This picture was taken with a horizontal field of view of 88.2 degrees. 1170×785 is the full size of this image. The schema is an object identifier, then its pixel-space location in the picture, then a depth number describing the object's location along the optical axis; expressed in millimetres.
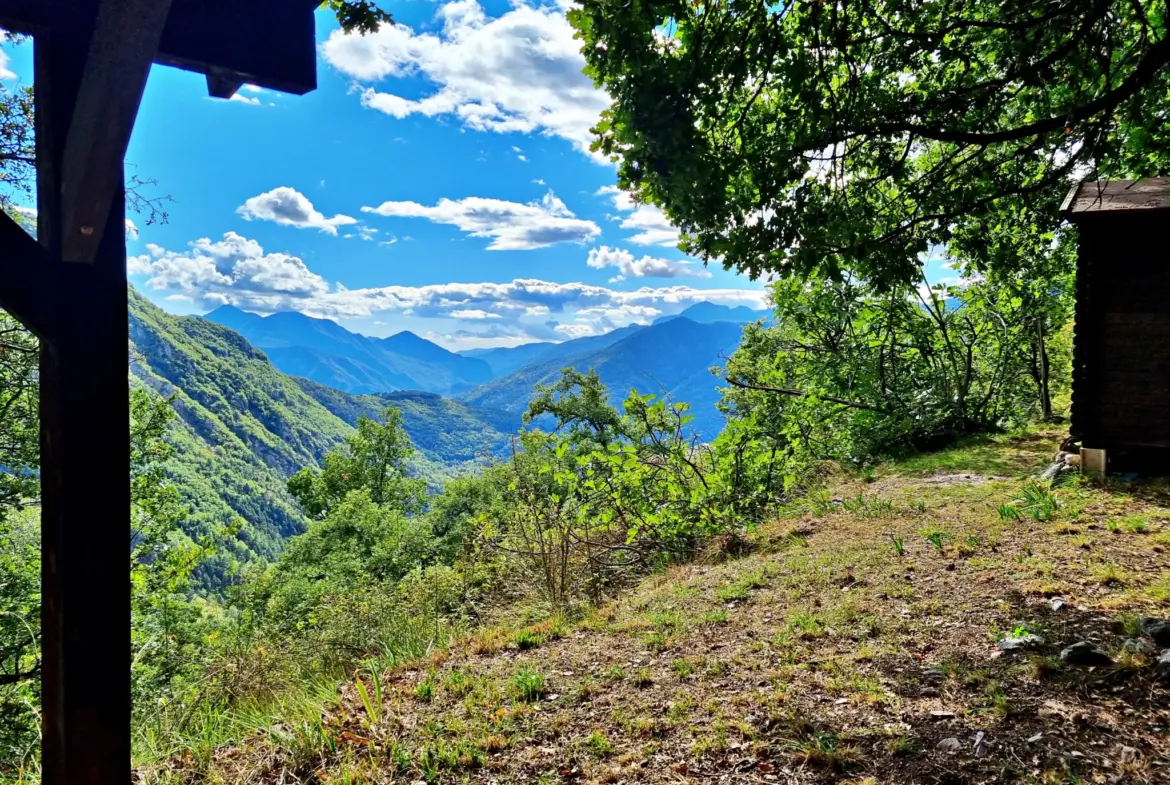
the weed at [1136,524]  5453
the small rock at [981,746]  2660
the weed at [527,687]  3932
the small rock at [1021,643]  3531
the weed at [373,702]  3598
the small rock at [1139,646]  3215
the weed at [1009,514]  6352
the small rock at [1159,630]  3322
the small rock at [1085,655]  3227
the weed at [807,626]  4316
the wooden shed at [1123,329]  7258
